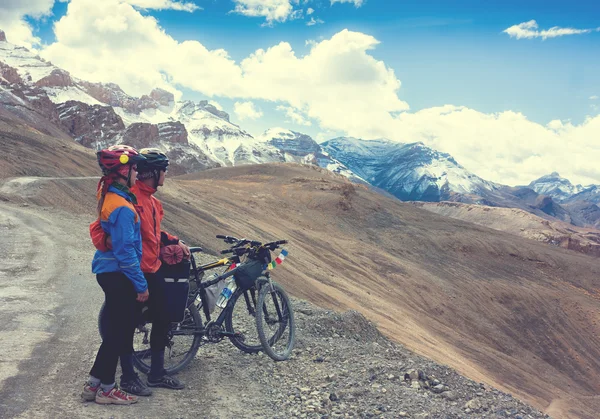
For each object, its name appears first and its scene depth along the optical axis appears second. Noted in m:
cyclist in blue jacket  4.69
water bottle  6.34
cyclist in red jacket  5.20
